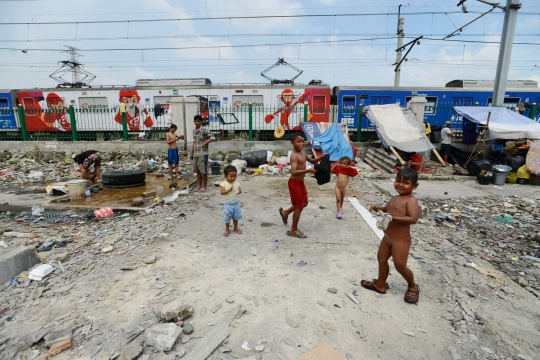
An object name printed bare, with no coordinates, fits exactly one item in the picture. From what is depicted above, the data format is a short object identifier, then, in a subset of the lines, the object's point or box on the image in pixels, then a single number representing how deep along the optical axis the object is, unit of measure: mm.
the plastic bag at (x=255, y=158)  10336
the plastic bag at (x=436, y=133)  11633
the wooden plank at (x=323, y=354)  2137
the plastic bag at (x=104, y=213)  5398
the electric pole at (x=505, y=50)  10305
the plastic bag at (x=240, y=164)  9581
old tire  7277
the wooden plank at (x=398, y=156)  9573
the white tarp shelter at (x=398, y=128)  9945
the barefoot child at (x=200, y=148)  6977
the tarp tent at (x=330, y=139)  10375
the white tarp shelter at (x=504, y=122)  9258
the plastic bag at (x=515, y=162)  8695
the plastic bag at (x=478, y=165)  8781
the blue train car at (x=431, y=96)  14766
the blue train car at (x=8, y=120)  13662
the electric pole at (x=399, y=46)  15852
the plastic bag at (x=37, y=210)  5633
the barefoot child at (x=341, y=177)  5234
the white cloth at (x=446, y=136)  10853
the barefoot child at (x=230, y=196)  4148
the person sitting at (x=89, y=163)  7688
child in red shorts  4086
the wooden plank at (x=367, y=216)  4605
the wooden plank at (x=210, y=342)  2143
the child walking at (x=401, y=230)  2584
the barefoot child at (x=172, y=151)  8195
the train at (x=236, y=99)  14289
